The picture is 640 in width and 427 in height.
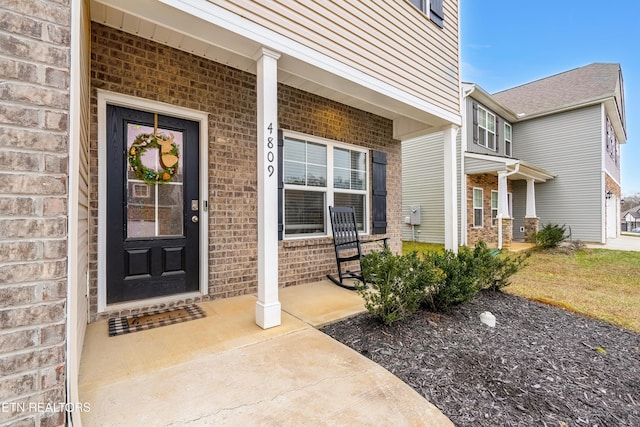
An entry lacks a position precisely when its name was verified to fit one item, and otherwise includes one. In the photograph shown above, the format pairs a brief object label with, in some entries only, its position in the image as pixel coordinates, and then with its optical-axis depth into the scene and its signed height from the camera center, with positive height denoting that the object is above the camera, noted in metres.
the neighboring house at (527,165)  8.98 +1.60
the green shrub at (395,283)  2.52 -0.60
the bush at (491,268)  3.39 -0.65
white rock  2.74 -0.99
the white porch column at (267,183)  2.48 +0.27
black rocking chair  4.04 -0.29
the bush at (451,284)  2.86 -0.68
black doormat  2.48 -0.95
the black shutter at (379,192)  5.01 +0.39
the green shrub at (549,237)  8.42 -0.66
